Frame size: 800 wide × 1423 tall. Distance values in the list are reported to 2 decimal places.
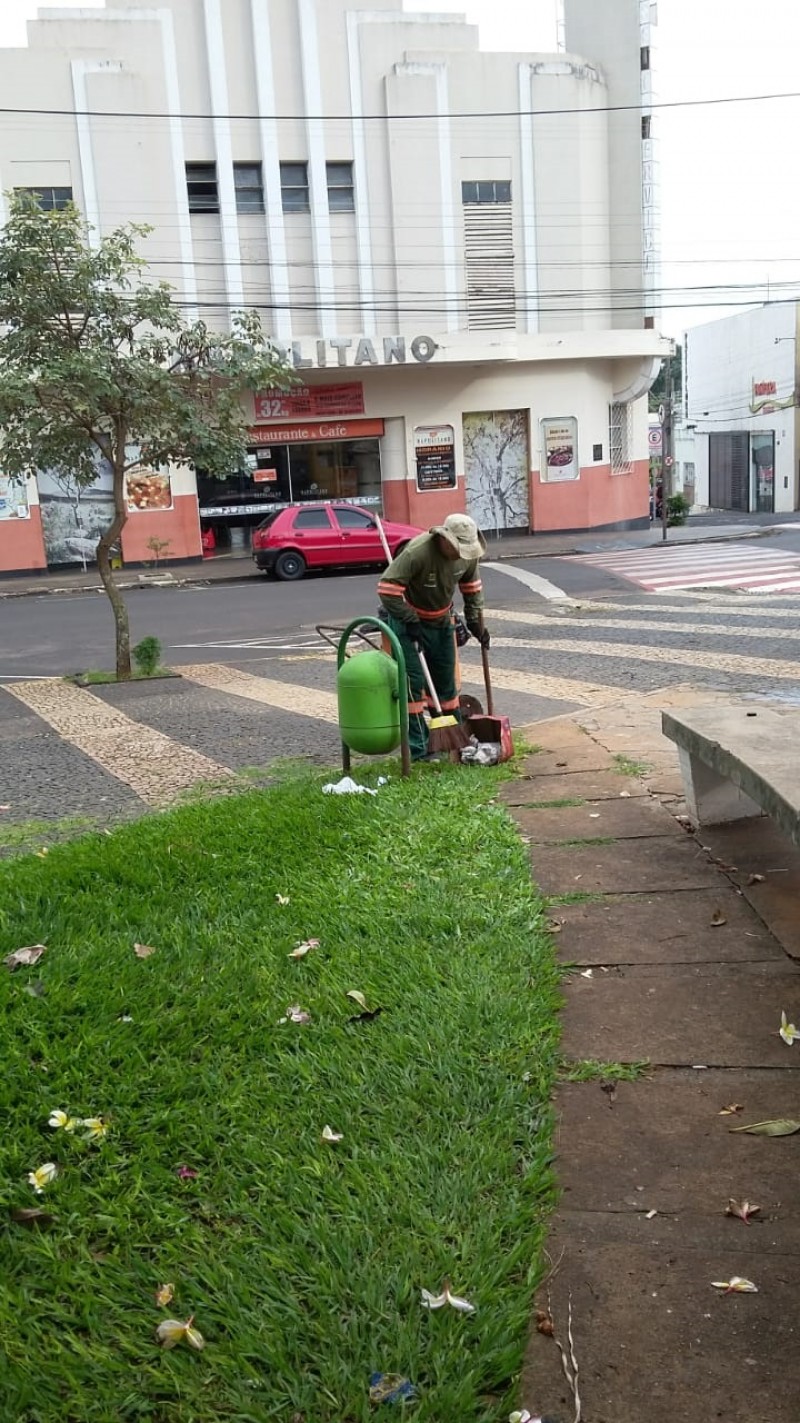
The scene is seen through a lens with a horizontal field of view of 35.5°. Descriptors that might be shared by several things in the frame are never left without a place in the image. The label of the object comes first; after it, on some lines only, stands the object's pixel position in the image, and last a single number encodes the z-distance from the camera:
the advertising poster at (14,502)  27.23
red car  24.08
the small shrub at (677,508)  36.84
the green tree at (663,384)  82.62
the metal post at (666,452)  32.07
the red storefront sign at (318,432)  29.27
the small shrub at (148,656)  12.77
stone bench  4.70
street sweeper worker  7.39
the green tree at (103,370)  11.77
